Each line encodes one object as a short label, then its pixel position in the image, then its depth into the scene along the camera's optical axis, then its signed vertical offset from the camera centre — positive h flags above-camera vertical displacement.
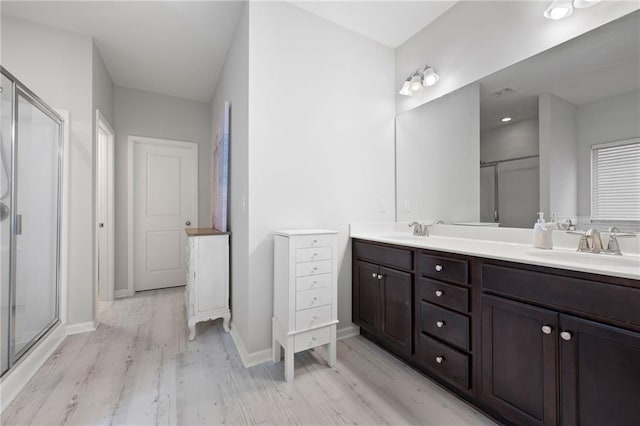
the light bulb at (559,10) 1.49 +1.14
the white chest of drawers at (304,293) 1.75 -0.55
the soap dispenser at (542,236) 1.54 -0.14
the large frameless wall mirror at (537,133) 1.39 +0.51
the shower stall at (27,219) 1.70 -0.03
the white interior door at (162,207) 3.63 +0.09
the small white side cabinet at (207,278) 2.31 -0.57
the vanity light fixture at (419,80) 2.26 +1.15
